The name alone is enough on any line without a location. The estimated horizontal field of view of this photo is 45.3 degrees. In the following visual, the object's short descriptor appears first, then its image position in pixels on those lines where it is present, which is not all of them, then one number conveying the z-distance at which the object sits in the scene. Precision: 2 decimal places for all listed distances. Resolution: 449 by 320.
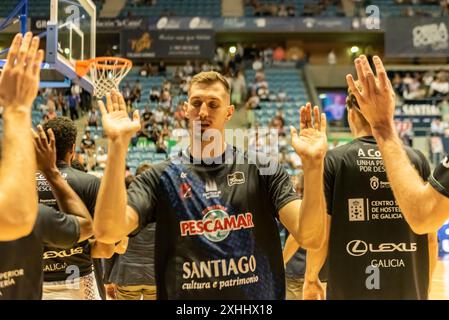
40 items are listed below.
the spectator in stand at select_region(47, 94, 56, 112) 15.56
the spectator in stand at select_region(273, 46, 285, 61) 22.06
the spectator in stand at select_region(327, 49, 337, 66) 22.18
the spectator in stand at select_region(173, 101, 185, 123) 15.54
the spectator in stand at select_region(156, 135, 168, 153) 13.34
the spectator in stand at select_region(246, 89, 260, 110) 17.98
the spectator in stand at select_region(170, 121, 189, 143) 13.41
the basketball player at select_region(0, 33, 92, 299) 1.68
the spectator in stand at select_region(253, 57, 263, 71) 20.95
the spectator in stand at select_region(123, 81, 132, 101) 17.10
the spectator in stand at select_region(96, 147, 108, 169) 12.73
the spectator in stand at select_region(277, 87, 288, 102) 18.75
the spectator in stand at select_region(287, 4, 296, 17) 21.80
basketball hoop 7.93
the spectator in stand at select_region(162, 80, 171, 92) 18.22
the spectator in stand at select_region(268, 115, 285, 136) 15.48
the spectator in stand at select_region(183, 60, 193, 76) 19.88
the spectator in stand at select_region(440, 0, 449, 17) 20.64
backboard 7.12
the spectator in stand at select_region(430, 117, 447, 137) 16.12
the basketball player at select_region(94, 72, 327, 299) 2.32
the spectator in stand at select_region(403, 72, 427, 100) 18.83
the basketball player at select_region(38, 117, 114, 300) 3.36
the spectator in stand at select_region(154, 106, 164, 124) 15.98
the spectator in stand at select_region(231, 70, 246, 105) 19.00
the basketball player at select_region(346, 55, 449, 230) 2.00
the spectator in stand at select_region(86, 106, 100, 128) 15.63
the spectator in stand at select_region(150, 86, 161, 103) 17.89
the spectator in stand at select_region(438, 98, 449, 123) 17.34
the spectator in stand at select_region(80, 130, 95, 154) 13.53
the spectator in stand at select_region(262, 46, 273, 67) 21.61
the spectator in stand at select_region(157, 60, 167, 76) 20.34
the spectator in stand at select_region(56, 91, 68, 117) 16.15
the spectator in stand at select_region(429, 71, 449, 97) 18.64
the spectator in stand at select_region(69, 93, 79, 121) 16.25
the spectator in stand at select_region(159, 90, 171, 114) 16.84
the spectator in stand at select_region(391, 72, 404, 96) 19.30
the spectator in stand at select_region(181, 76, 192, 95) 18.23
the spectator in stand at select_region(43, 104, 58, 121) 14.64
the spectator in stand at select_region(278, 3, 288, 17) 21.67
